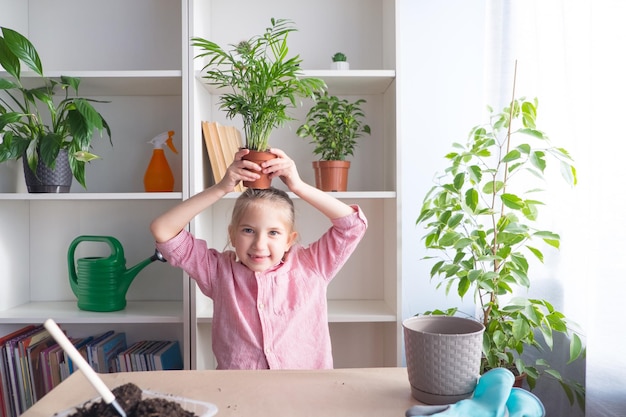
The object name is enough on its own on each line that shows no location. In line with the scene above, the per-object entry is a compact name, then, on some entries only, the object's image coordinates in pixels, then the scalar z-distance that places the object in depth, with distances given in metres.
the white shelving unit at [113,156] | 2.25
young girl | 1.50
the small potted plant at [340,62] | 2.02
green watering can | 2.01
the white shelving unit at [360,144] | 2.23
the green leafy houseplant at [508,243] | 1.64
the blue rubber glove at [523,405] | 0.79
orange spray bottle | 2.08
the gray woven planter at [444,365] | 0.87
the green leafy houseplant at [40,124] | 1.78
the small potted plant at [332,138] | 1.99
